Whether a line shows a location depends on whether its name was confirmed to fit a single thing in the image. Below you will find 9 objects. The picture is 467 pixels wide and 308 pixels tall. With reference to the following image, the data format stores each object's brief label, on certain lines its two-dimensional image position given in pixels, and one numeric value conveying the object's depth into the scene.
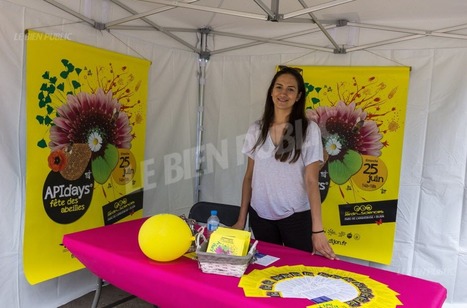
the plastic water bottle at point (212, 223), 1.76
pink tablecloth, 1.17
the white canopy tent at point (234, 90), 2.11
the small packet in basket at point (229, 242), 1.33
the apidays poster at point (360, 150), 2.65
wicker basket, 1.28
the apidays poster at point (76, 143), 2.11
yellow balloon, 1.38
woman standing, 1.71
